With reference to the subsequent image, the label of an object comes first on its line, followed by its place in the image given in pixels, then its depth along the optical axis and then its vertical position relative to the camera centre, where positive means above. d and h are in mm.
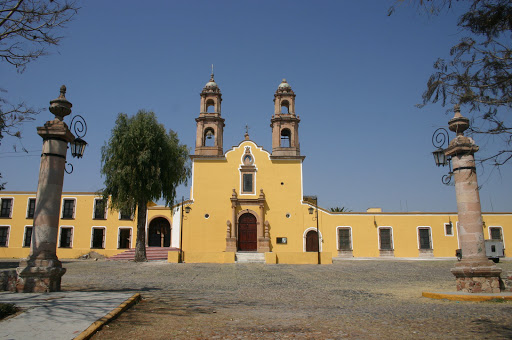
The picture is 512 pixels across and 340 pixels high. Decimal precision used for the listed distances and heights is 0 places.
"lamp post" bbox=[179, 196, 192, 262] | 26703 +2123
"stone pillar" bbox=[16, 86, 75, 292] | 7781 +619
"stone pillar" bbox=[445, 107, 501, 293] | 8758 +426
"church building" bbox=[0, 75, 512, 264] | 28516 +1349
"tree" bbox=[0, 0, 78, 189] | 7293 +3940
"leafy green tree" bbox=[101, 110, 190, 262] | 21016 +4084
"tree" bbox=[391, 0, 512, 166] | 5637 +2647
